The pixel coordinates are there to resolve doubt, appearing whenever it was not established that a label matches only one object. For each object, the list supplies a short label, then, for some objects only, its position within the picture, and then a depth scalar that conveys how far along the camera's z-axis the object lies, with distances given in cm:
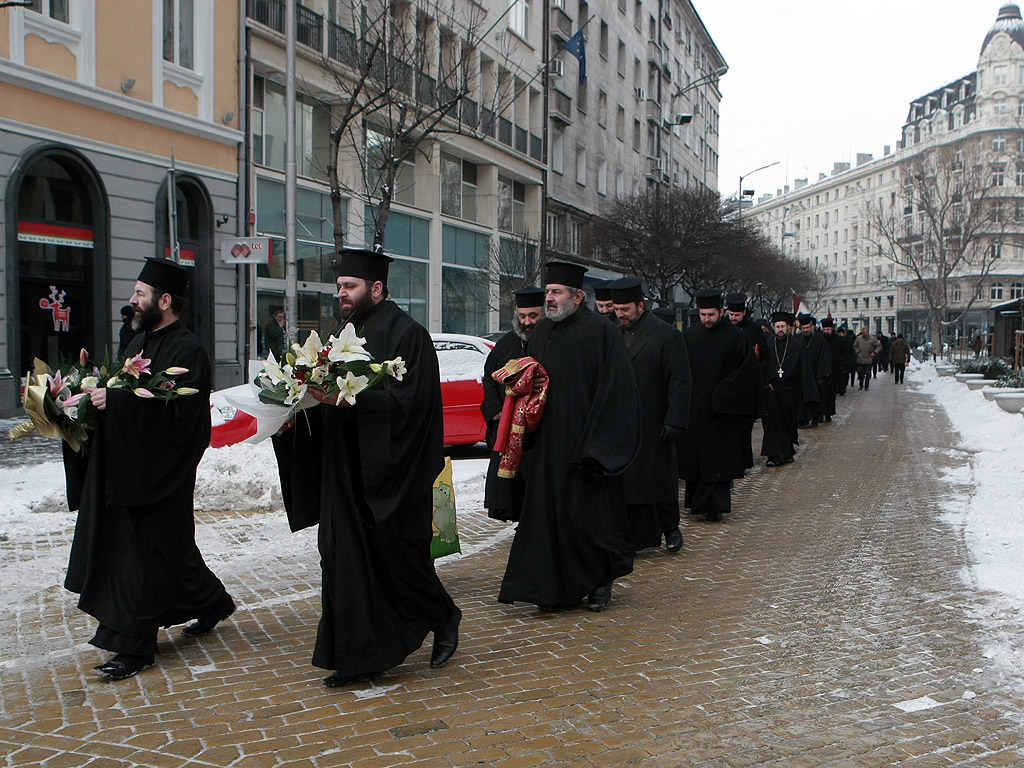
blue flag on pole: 2923
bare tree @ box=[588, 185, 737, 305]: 3497
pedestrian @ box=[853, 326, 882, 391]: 3353
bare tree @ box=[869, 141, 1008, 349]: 4672
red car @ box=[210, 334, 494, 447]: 1262
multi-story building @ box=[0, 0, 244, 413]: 1591
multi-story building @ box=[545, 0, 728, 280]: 3919
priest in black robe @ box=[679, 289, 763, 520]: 913
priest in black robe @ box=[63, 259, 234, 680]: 473
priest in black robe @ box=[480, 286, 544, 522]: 626
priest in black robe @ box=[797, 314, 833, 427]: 1748
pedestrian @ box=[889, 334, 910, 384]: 3703
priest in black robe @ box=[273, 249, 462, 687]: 449
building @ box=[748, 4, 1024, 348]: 8319
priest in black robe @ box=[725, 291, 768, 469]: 1009
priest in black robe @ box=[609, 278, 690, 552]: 736
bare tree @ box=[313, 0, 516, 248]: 1590
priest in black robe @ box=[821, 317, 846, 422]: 2058
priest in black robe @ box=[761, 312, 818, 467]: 1348
